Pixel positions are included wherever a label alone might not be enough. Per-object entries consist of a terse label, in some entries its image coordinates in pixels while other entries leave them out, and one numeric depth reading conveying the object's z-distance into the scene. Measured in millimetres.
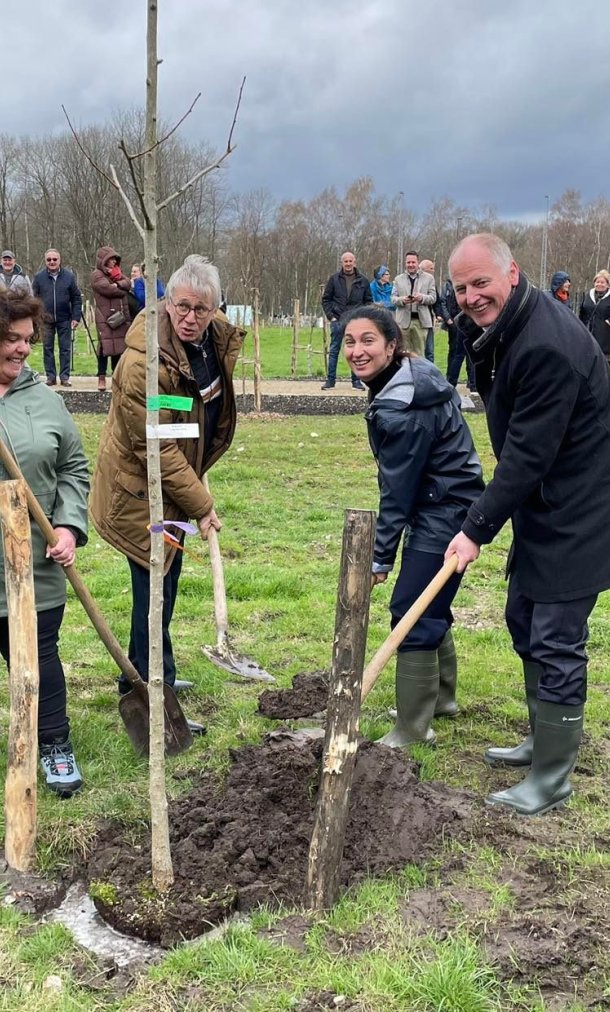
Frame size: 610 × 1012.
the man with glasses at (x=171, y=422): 3764
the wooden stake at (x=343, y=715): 2967
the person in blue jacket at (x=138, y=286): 11942
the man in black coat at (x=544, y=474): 3334
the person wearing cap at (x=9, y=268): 12952
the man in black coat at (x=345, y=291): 15320
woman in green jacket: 3480
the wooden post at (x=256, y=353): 14219
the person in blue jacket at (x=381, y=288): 16578
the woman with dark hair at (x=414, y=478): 3930
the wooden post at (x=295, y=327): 21188
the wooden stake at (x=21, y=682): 3193
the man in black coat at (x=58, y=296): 15031
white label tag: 2758
